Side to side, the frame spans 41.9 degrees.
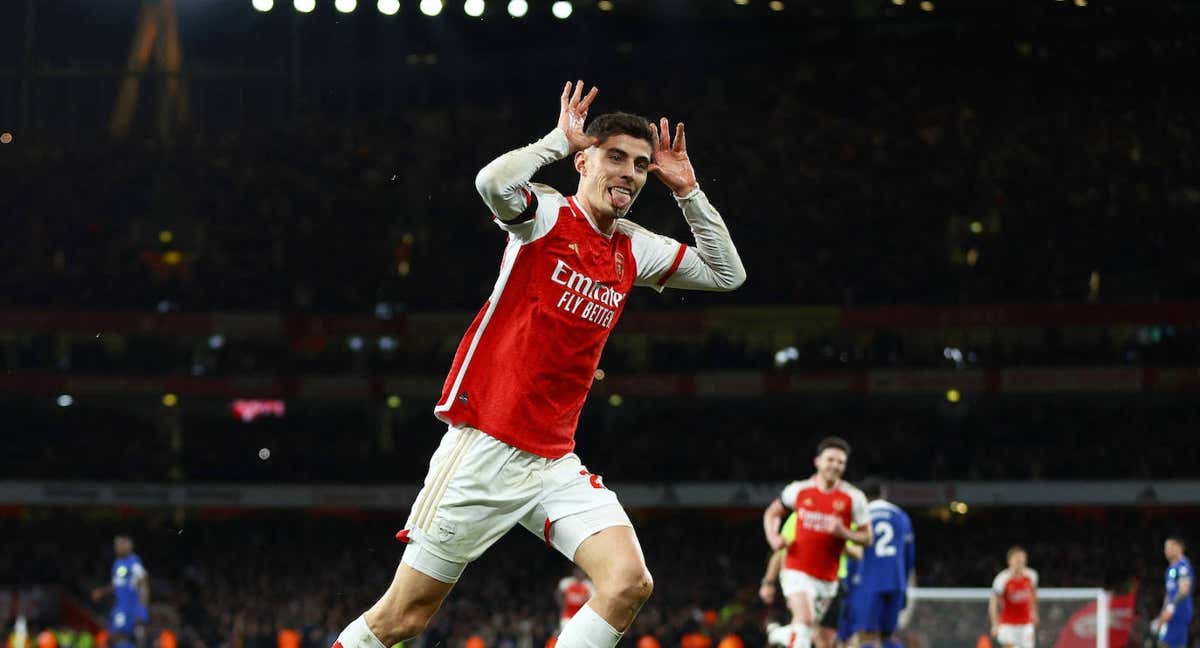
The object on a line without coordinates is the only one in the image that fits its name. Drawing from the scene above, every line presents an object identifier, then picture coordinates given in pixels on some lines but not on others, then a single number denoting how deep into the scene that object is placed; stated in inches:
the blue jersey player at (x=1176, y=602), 670.5
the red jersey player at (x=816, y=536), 484.1
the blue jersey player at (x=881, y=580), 517.3
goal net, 634.8
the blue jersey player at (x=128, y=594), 792.3
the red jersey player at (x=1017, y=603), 621.0
